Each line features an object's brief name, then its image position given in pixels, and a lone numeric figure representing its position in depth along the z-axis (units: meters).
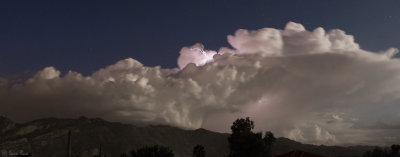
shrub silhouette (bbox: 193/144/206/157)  95.94
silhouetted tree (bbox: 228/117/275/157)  108.38
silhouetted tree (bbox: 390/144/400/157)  112.12
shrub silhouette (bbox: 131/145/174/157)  92.12
